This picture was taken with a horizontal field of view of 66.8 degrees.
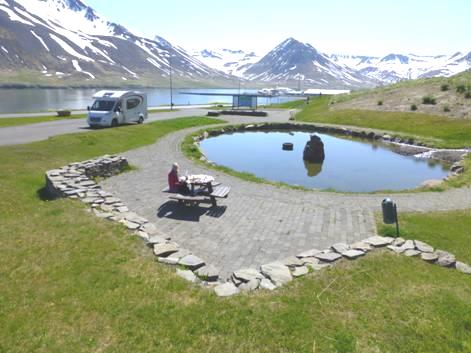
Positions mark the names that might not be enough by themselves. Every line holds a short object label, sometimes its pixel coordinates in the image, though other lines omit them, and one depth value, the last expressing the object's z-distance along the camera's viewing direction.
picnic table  13.98
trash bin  12.05
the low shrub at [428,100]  47.78
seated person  14.38
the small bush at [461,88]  48.24
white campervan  34.47
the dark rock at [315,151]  27.41
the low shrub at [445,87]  51.31
